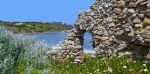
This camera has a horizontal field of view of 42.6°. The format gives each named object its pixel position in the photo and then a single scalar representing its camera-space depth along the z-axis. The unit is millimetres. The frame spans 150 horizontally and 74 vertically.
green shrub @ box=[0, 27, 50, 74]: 3194
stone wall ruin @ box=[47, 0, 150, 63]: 6758
